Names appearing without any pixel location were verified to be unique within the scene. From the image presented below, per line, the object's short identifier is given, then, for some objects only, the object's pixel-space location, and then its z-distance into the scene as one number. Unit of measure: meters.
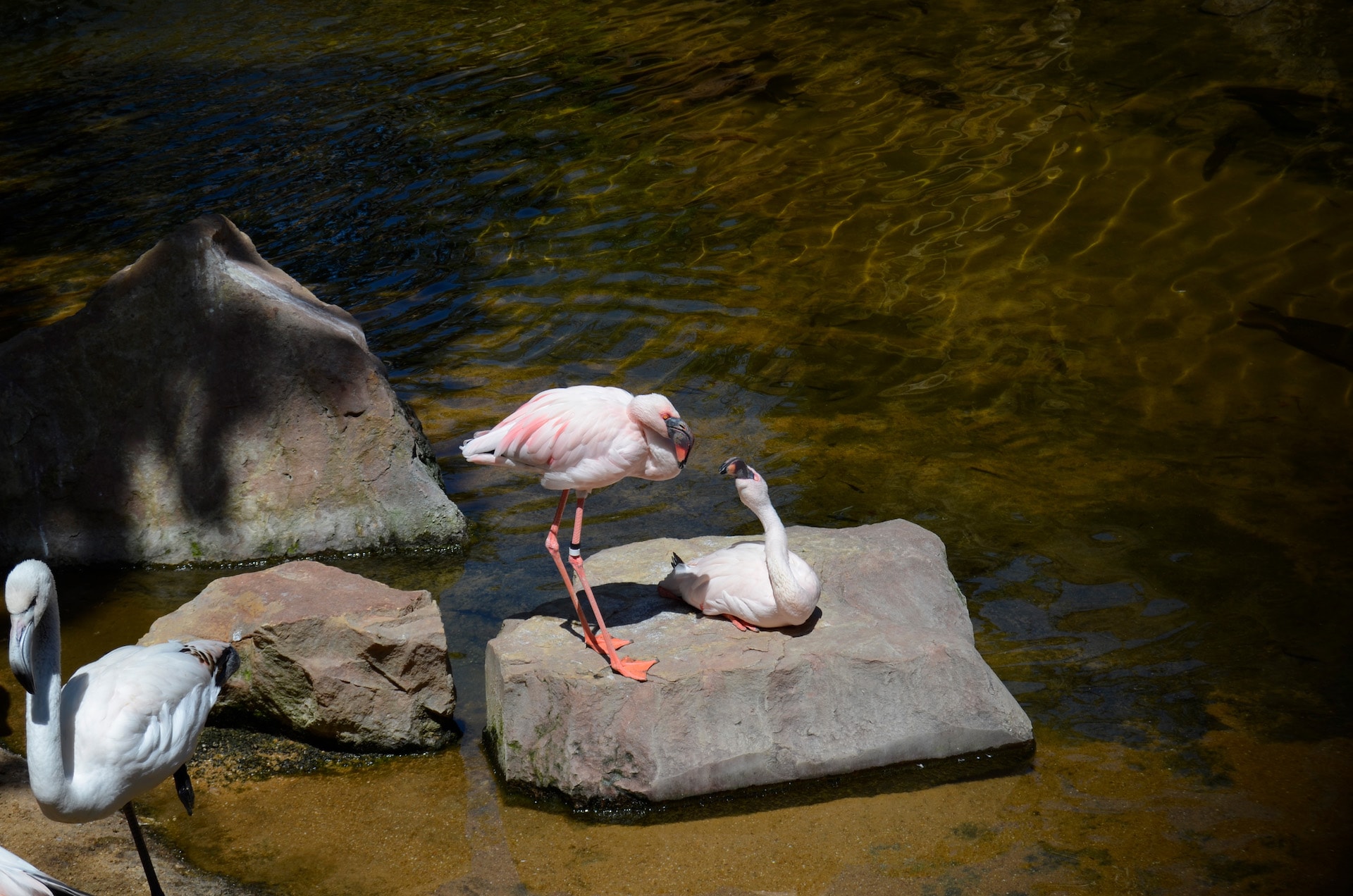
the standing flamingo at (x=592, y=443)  7.92
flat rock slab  7.71
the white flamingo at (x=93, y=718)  6.16
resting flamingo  8.02
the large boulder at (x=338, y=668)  8.19
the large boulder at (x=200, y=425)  10.56
